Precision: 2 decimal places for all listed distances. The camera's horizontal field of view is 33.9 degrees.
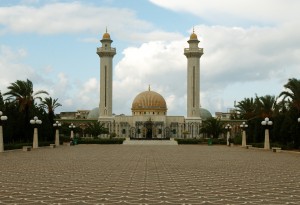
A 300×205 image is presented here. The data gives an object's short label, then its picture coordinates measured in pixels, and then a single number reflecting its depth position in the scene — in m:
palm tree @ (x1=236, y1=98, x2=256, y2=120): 57.75
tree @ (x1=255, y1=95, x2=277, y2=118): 47.28
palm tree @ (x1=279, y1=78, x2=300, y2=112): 36.81
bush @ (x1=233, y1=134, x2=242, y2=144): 51.78
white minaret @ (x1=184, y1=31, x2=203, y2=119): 75.12
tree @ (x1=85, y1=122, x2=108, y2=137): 63.78
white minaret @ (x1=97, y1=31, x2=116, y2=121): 76.62
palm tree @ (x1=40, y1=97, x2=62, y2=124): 52.06
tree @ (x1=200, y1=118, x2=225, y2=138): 60.59
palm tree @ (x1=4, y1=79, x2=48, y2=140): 39.84
